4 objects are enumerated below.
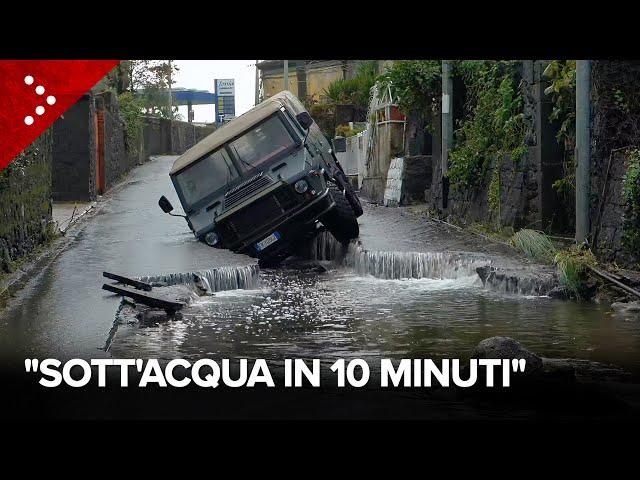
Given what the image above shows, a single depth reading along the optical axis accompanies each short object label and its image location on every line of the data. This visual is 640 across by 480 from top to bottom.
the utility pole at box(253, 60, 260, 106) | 57.84
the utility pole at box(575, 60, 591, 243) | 14.33
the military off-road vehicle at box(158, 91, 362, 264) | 15.87
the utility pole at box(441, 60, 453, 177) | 22.91
